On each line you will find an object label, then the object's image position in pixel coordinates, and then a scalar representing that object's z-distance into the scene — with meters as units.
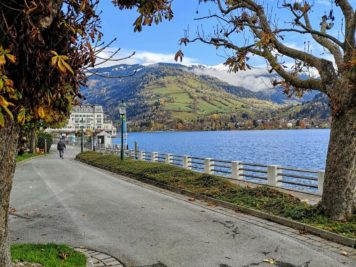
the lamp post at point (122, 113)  36.47
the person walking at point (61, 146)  48.56
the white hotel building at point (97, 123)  135.40
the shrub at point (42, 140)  70.21
